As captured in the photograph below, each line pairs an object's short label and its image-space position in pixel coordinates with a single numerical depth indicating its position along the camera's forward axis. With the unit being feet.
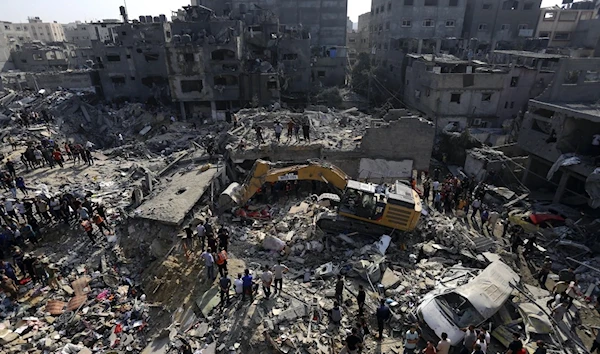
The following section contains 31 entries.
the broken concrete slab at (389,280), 35.27
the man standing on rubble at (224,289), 32.83
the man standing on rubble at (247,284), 31.89
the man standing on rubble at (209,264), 35.83
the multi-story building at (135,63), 119.75
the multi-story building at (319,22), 145.07
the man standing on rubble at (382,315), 29.27
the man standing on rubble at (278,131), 61.52
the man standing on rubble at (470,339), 27.32
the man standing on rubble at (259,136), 61.67
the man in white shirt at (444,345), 26.03
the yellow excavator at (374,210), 39.11
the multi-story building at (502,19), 139.95
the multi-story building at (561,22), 146.30
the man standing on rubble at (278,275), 32.78
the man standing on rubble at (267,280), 32.01
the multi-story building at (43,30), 274.36
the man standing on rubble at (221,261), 35.07
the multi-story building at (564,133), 59.27
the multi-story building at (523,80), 94.79
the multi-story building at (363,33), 185.54
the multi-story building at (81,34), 231.71
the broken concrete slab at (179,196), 45.14
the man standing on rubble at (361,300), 30.37
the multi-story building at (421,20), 136.26
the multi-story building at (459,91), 94.89
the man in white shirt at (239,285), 32.53
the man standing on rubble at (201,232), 40.32
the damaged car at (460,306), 28.66
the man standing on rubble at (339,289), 32.12
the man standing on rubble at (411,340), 27.89
